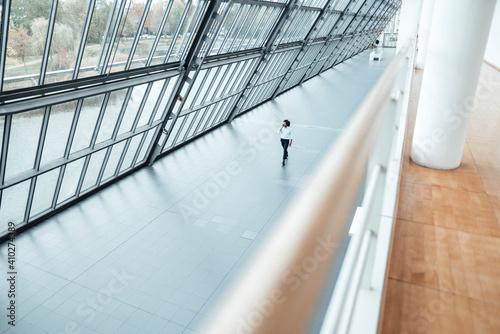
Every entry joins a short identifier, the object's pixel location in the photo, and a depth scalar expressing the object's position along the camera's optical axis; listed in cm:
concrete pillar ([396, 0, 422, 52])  2186
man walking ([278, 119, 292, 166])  1192
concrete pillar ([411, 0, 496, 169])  361
